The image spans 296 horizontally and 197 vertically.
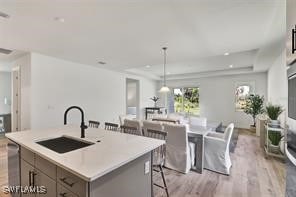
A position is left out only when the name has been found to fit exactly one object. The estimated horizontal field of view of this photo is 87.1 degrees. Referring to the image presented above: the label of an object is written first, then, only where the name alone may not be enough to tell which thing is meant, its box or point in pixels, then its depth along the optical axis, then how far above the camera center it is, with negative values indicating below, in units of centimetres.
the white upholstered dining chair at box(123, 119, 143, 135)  324 -57
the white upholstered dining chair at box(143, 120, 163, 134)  301 -55
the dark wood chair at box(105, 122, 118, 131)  295 -55
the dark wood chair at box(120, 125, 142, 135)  282 -61
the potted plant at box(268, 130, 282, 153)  367 -102
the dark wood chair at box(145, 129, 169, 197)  222 -84
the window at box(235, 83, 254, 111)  716 +21
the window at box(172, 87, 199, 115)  878 -15
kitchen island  111 -58
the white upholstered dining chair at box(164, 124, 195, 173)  287 -100
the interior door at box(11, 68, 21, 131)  455 -8
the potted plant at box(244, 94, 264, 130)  616 -34
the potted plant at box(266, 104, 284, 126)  374 -38
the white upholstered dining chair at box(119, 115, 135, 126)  443 -58
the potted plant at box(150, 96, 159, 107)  911 -9
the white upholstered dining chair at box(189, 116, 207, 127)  408 -67
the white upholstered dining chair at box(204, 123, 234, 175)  288 -106
